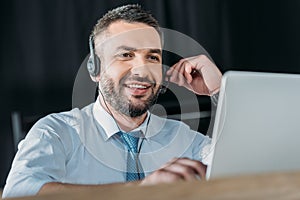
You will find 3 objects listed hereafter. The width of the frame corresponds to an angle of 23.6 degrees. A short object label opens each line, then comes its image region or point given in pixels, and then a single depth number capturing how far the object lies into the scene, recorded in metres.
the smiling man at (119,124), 1.47
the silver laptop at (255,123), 0.99
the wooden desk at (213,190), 0.61
